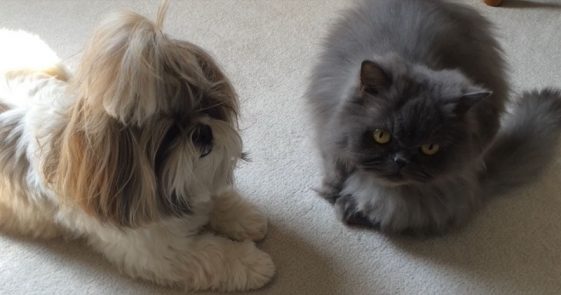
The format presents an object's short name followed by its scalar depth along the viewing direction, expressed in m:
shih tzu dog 0.88
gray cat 1.11
